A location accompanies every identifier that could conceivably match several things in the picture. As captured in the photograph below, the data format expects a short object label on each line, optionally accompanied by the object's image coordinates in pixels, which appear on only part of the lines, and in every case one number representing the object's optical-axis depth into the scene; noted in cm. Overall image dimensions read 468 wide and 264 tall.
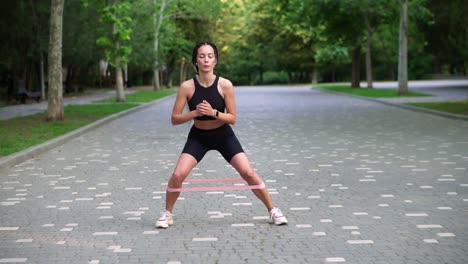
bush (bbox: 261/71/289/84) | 8624
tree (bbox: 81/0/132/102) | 2538
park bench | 3020
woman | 606
